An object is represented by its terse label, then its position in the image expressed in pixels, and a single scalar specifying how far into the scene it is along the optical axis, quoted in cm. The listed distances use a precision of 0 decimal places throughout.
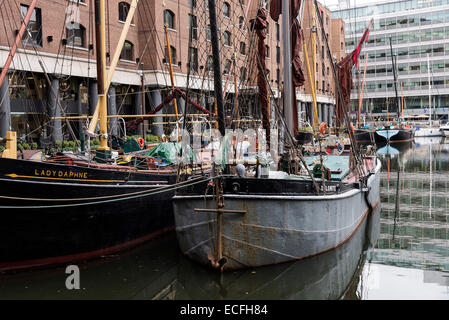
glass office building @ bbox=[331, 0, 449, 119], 10500
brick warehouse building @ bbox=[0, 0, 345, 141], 2986
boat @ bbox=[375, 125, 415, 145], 6588
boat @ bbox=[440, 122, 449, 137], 8181
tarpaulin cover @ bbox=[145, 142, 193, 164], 1712
